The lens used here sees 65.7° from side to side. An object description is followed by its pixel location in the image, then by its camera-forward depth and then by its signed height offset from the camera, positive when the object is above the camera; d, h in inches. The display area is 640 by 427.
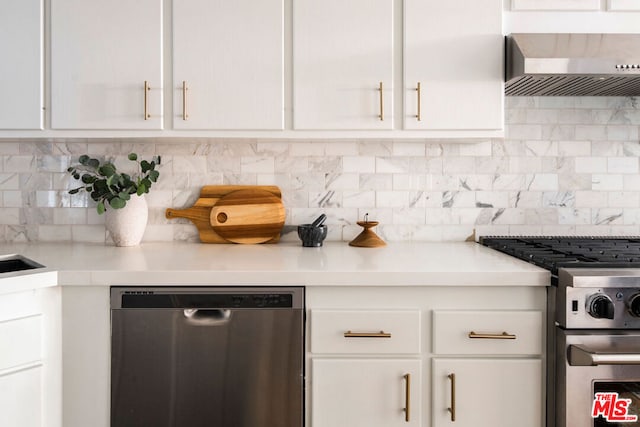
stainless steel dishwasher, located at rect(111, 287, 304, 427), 61.9 -18.1
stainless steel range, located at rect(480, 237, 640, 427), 58.7 -15.3
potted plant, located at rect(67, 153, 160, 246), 81.5 +2.8
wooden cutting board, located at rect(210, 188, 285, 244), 87.3 -1.0
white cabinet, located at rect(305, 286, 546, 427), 62.1 -18.2
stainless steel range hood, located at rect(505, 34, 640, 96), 71.5 +22.2
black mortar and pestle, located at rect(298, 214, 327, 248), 82.6 -3.6
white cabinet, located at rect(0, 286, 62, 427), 58.1 -17.8
